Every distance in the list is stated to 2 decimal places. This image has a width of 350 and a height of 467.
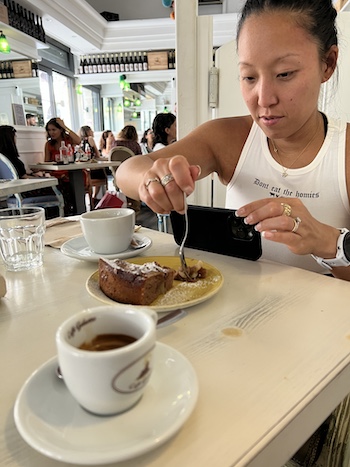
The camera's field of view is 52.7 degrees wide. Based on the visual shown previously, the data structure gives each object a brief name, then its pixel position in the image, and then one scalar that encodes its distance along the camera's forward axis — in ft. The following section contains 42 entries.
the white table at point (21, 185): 7.82
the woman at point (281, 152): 2.44
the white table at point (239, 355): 1.14
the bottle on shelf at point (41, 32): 17.51
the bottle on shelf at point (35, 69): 17.79
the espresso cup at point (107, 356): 1.03
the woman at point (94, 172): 18.84
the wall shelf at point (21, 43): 15.81
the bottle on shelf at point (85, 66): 24.50
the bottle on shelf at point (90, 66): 24.53
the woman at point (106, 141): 25.22
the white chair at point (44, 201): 11.31
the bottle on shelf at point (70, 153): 14.54
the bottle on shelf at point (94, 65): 24.50
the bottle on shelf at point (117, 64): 24.22
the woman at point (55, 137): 16.69
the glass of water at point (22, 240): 2.78
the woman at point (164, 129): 14.26
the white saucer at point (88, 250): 2.70
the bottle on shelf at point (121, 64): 24.17
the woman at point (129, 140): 19.67
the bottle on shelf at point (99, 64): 24.41
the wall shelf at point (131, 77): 25.46
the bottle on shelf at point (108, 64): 24.31
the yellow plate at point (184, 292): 1.94
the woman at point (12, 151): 12.20
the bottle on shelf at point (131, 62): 24.03
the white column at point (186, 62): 6.02
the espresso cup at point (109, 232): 2.67
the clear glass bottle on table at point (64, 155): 14.01
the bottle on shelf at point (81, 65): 24.49
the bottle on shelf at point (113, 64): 24.26
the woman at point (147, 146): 23.26
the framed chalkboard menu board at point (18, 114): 16.69
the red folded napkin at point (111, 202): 4.40
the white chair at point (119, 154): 16.56
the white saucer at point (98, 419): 0.99
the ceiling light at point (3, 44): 14.83
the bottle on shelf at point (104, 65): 24.38
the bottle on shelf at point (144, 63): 23.83
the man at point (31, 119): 18.12
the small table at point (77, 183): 12.94
